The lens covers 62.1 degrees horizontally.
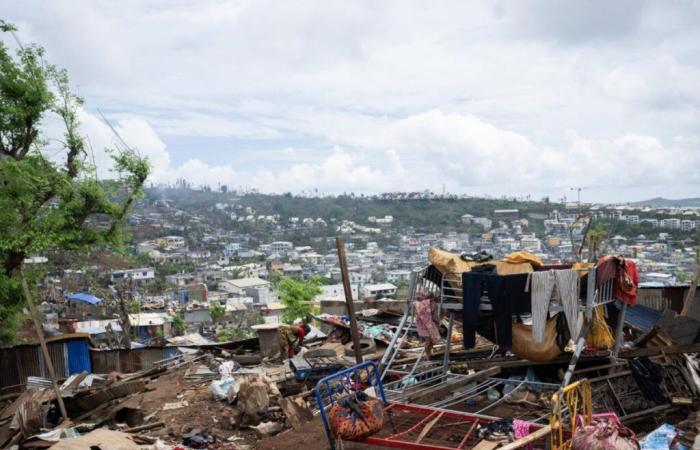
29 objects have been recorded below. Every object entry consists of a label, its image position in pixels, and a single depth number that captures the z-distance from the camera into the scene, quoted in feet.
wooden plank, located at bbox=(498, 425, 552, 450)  17.74
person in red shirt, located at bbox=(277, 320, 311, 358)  48.55
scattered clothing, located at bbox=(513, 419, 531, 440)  20.42
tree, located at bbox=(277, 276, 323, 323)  98.07
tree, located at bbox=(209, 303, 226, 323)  142.10
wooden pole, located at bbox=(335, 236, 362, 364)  35.84
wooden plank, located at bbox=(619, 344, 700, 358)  31.76
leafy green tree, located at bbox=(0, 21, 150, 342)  43.01
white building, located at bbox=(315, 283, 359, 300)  205.98
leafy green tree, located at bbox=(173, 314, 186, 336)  127.85
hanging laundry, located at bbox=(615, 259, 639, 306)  29.01
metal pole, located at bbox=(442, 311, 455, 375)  32.58
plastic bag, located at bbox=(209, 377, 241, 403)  35.53
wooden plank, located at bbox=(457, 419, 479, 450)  20.18
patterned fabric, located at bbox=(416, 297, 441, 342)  33.01
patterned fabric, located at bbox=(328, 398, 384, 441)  20.52
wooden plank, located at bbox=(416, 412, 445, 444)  20.82
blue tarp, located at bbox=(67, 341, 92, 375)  56.44
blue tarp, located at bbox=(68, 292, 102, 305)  135.87
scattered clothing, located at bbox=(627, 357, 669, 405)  28.80
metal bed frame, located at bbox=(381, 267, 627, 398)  27.50
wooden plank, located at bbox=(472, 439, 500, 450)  19.75
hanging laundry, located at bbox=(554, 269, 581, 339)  27.40
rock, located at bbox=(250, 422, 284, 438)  31.17
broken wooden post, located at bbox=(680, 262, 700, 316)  42.32
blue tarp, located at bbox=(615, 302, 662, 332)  38.88
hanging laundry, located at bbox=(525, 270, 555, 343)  28.29
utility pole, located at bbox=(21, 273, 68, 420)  35.19
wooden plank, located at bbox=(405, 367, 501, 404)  29.25
